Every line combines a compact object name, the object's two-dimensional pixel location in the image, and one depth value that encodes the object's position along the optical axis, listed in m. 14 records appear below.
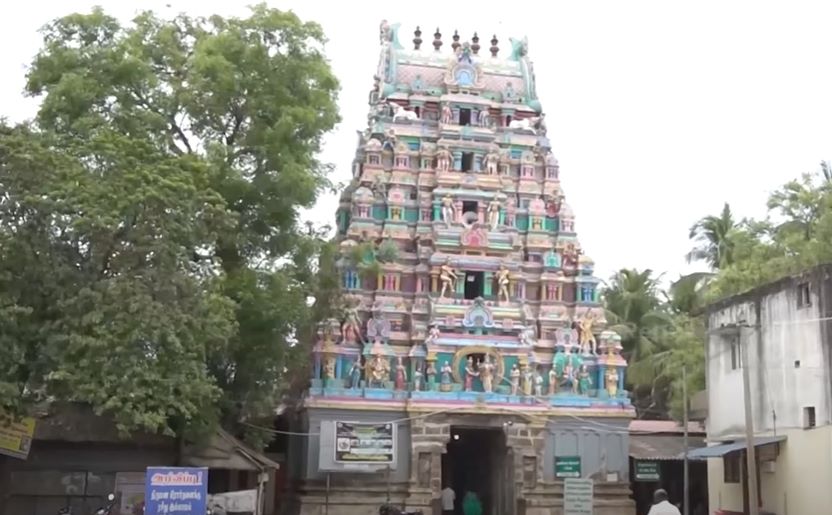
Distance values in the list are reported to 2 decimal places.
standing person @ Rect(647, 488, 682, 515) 9.74
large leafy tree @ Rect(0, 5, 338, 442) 14.57
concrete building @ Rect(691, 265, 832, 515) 18.91
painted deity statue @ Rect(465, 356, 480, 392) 24.81
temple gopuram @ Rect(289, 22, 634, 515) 24.06
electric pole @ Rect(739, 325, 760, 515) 16.88
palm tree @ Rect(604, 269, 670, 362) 35.53
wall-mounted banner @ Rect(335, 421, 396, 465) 23.12
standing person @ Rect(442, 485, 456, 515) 25.20
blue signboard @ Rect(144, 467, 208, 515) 13.38
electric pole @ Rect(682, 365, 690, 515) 21.69
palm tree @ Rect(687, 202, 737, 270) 35.03
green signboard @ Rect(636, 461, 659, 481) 25.09
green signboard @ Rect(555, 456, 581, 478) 24.47
